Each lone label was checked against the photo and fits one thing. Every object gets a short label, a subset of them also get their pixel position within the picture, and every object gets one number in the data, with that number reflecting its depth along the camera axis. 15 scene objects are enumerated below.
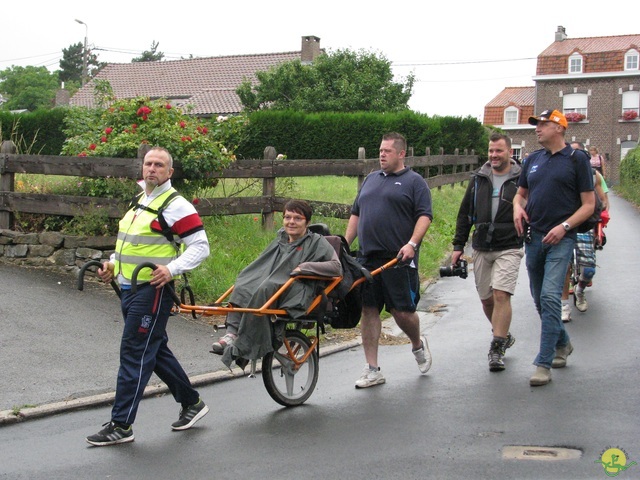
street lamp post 68.81
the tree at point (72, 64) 124.31
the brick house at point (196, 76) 56.16
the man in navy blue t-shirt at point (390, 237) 7.35
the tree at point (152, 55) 120.75
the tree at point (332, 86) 43.41
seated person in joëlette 6.24
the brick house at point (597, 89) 61.62
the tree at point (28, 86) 114.25
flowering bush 11.91
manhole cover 5.28
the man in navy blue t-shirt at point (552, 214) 7.19
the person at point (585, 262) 10.68
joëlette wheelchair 6.19
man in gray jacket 7.78
